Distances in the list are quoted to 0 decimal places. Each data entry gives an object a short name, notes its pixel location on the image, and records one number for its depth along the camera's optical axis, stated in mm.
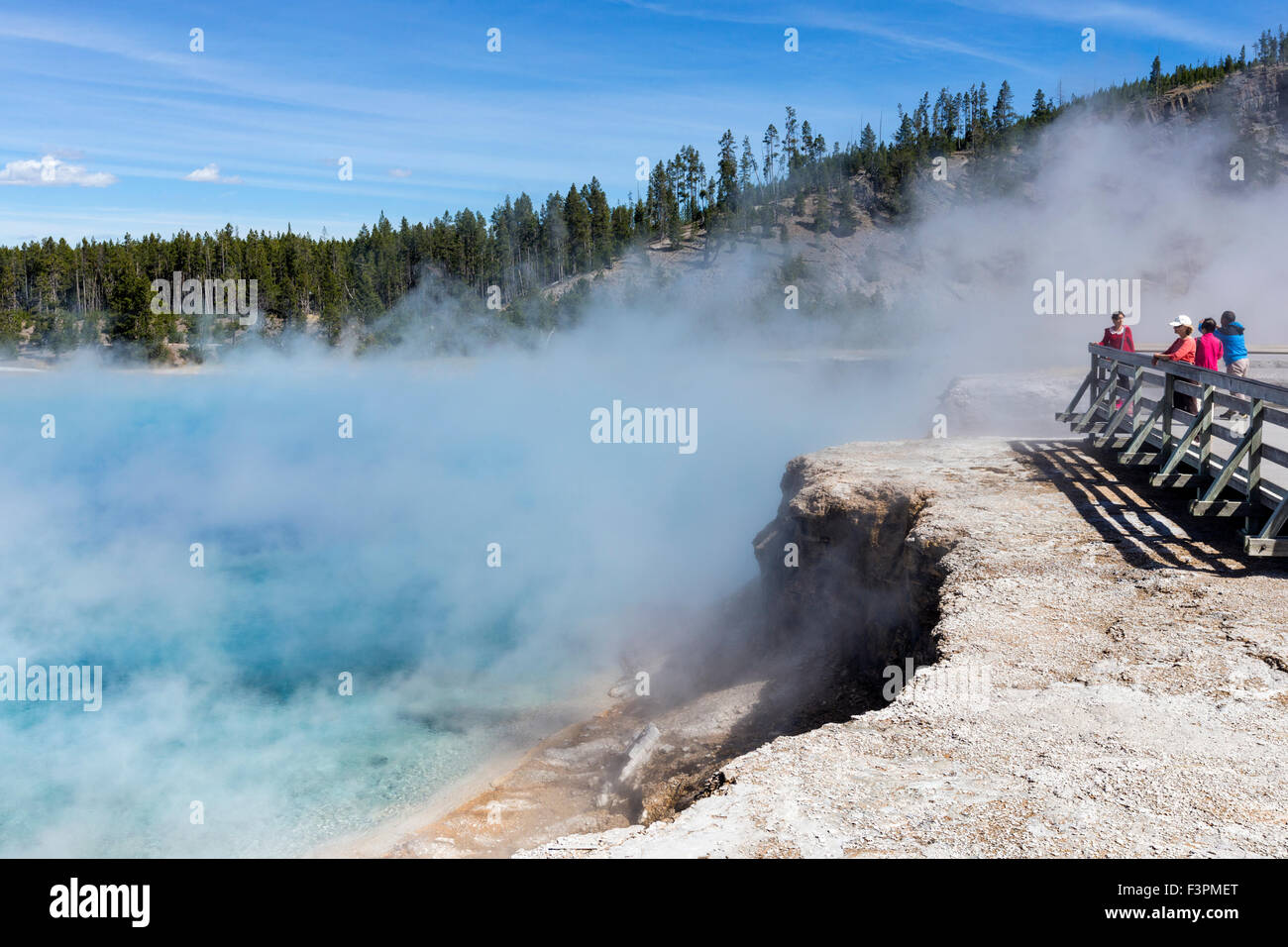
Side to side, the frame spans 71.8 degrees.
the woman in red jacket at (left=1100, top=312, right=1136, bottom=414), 11602
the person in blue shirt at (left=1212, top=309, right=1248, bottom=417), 10961
